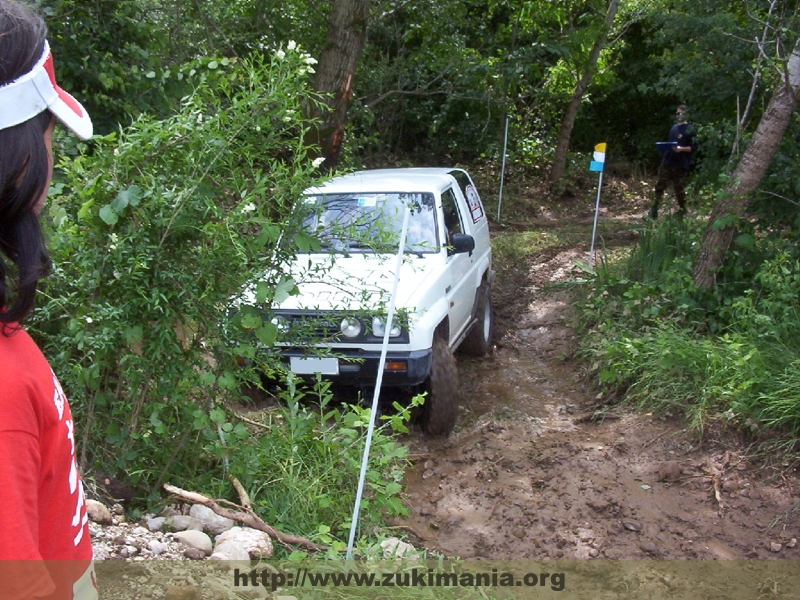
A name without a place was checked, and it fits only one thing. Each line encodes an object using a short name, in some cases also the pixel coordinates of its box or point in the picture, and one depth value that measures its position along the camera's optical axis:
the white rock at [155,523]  3.52
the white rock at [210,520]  3.63
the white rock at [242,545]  3.36
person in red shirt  1.04
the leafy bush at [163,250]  3.37
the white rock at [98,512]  3.32
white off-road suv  4.07
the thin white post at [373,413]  3.65
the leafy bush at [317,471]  3.99
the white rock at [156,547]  3.25
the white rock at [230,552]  3.33
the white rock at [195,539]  3.36
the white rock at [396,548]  3.67
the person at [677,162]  11.22
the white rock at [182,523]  3.57
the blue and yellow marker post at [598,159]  9.33
